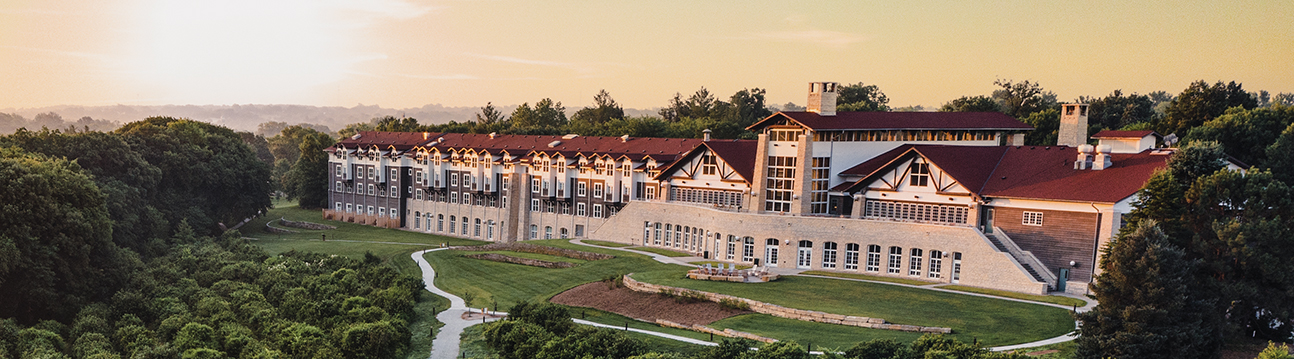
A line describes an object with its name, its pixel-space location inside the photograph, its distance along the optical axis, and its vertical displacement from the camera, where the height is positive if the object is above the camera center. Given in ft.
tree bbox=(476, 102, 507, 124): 539.21 +3.36
